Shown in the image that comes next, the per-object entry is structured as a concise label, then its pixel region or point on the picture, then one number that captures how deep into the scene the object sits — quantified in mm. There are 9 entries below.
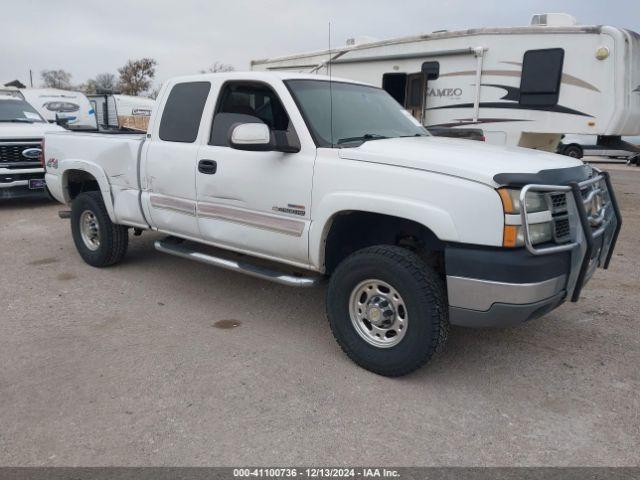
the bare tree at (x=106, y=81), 47719
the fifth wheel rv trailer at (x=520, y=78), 8484
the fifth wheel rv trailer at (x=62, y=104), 16859
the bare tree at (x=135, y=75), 43500
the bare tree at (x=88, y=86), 52747
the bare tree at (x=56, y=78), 61312
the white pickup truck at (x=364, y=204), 2982
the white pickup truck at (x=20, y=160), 9023
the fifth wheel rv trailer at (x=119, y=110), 20734
